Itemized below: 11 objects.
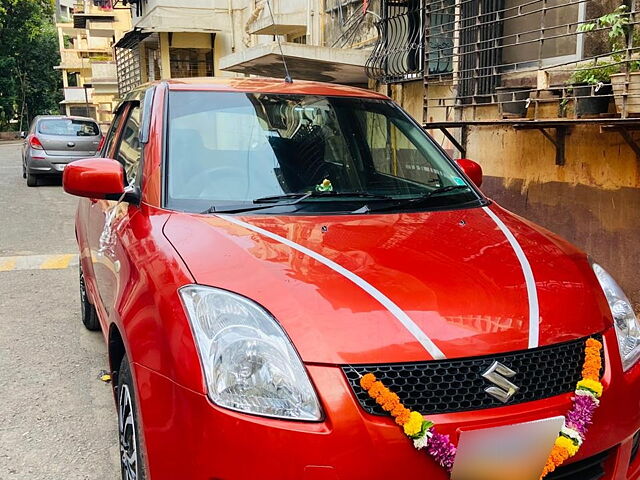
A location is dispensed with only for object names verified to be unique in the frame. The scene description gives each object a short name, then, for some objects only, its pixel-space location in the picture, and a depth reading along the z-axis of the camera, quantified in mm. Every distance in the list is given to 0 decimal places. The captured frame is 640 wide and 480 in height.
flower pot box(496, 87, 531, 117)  5559
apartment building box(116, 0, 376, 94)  9125
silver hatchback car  12867
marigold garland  1586
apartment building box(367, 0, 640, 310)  4617
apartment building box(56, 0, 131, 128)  44219
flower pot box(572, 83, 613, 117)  4602
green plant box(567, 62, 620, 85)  4527
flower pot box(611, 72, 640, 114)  4082
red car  1607
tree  34656
